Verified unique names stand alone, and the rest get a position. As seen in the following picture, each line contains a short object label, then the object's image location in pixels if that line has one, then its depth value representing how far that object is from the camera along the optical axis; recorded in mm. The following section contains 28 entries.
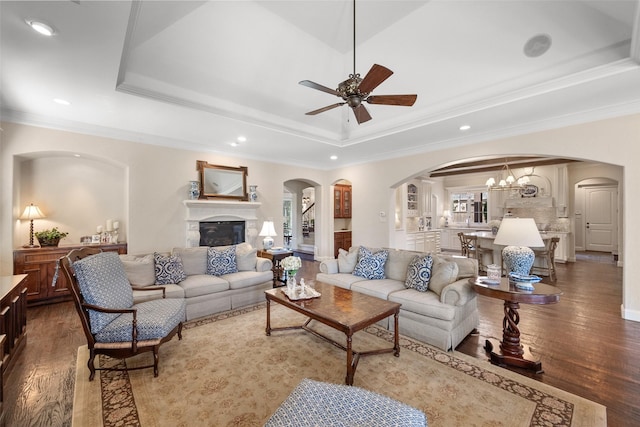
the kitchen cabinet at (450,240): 9951
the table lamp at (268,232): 5377
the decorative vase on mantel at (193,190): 5366
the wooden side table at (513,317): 2387
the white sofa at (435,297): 2764
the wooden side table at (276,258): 5211
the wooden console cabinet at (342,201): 8227
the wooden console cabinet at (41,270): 3938
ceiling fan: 2240
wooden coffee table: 2272
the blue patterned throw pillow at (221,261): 4141
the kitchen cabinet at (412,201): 8506
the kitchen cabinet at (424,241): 7937
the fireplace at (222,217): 5367
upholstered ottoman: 1187
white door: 8891
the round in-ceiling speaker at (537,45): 2886
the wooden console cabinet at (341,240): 8094
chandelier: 6766
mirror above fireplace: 5558
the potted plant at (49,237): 4195
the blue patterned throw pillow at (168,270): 3615
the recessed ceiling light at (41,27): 2020
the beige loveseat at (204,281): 3441
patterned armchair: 2266
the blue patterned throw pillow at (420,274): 3262
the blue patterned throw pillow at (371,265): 3855
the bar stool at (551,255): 5770
